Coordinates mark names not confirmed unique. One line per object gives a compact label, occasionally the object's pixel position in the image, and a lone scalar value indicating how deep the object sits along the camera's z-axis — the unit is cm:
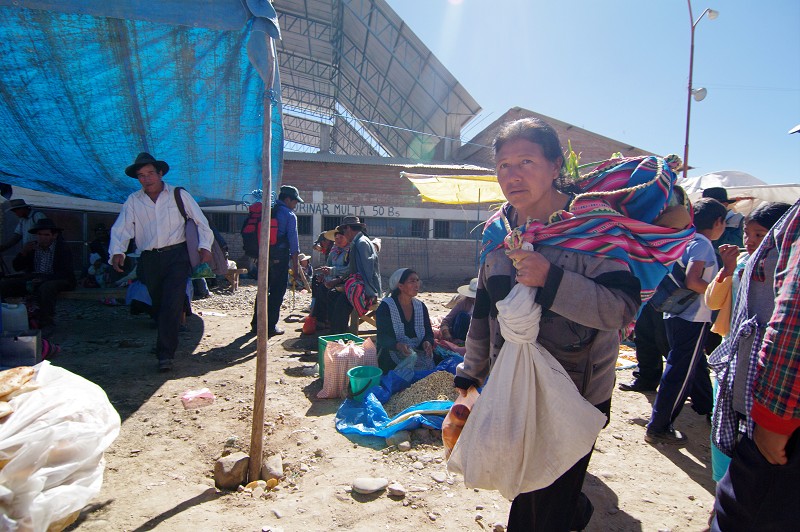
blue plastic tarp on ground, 317
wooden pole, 261
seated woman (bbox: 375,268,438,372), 427
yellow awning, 865
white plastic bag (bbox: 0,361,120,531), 172
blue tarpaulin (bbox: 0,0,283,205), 288
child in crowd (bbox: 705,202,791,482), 202
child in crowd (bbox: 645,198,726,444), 305
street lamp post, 1129
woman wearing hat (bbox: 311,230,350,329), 577
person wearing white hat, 501
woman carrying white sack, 136
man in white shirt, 404
